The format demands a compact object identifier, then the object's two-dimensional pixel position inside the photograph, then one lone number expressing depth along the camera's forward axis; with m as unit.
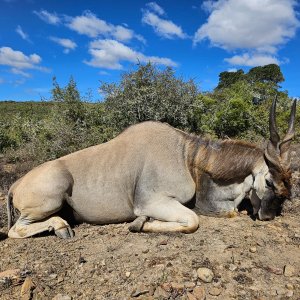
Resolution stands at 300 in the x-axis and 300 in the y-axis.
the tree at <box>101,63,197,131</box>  9.87
